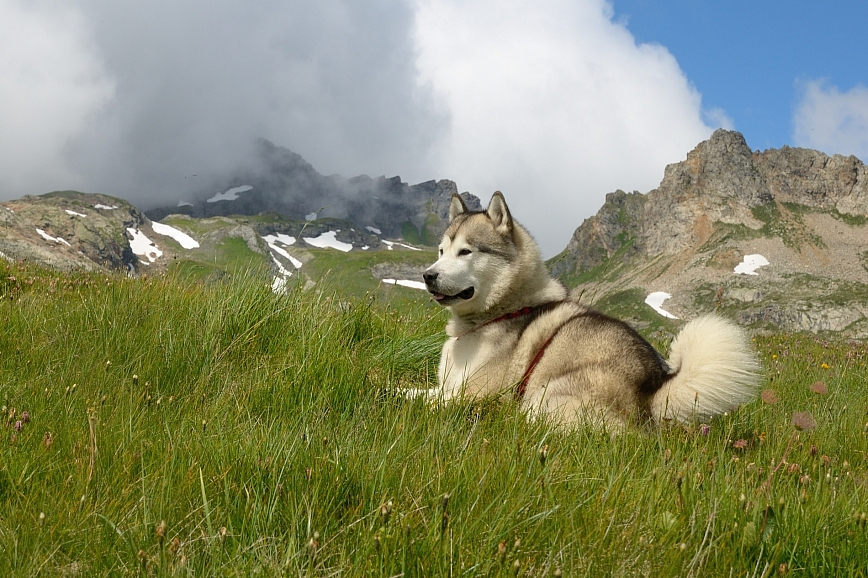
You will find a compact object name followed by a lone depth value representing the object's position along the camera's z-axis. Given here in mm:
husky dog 4547
